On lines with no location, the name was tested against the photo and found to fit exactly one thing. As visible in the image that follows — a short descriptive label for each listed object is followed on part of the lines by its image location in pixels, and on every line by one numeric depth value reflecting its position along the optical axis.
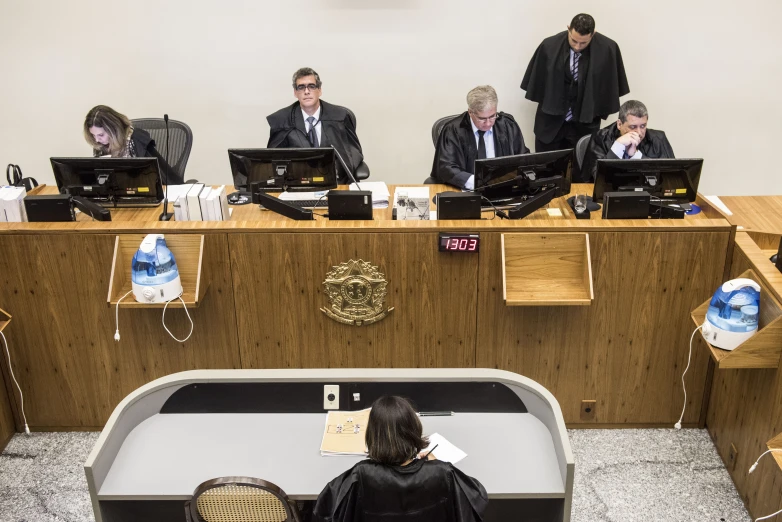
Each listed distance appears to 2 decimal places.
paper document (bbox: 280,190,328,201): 4.30
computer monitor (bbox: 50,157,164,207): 3.94
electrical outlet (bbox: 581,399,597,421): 3.74
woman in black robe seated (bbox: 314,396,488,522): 2.19
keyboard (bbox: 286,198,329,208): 4.18
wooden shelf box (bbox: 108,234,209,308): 3.42
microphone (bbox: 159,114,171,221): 3.83
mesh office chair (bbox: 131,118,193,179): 4.91
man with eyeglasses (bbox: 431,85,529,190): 4.55
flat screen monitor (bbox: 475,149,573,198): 3.81
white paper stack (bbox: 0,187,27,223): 3.60
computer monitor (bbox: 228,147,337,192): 4.05
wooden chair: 2.23
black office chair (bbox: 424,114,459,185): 4.88
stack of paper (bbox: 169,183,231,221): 3.62
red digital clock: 3.40
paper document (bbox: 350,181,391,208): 4.15
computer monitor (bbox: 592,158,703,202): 3.80
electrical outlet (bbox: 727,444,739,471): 3.39
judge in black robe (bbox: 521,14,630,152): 5.42
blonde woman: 4.54
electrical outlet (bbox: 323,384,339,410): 2.74
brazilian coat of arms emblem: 3.49
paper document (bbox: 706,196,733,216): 4.04
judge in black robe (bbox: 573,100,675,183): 4.68
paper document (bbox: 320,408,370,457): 2.63
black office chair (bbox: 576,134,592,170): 4.85
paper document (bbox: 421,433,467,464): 2.58
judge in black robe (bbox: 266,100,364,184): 5.04
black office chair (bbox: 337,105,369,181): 4.92
